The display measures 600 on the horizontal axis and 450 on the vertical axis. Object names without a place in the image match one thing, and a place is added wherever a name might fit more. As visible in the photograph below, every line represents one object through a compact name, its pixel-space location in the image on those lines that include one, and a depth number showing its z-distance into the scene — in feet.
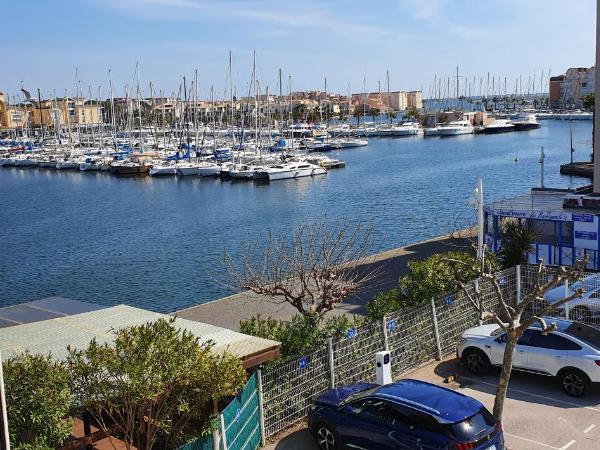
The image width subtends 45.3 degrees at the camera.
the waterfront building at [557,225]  78.07
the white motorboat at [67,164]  363.15
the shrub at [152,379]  28.76
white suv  45.11
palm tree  73.87
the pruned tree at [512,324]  34.04
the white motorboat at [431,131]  510.62
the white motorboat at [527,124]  538.88
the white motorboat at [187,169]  302.35
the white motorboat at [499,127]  521.24
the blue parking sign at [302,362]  41.50
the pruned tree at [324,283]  51.60
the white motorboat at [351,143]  431.06
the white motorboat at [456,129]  503.61
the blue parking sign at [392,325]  48.14
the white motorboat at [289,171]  269.64
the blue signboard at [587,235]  77.51
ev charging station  43.55
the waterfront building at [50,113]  617.74
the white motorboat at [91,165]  350.02
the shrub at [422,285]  54.03
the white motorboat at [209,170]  293.64
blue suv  32.42
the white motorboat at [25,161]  397.17
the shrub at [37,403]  26.08
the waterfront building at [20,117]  605.73
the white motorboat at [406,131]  528.22
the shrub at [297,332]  43.52
